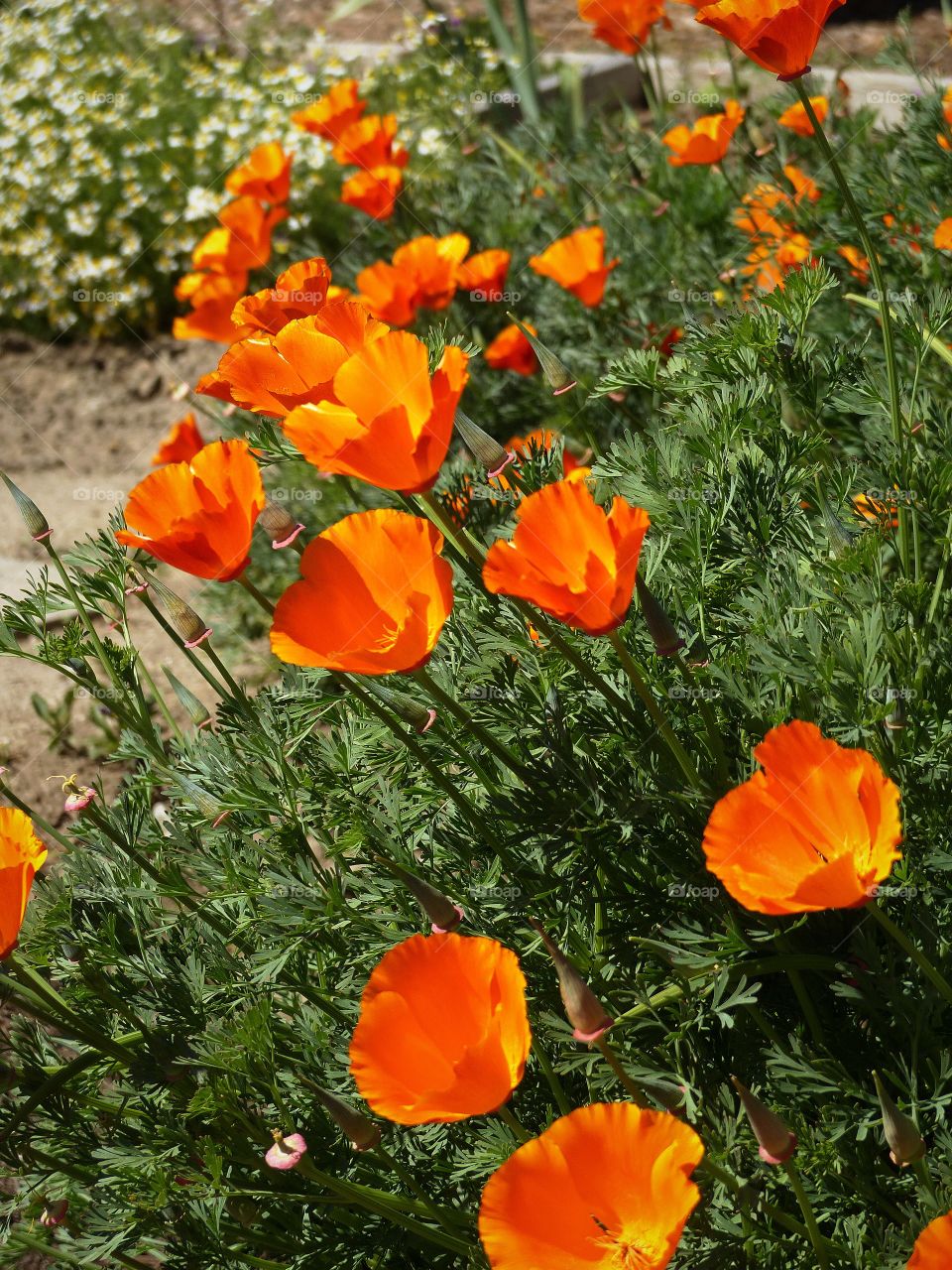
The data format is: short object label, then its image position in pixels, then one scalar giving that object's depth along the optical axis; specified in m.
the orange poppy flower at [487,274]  1.61
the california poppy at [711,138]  1.50
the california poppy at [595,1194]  0.91
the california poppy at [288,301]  1.08
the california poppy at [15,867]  0.99
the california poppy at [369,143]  1.79
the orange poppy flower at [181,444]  1.35
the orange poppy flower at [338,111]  1.82
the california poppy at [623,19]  1.63
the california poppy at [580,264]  1.48
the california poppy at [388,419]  0.99
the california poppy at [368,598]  0.98
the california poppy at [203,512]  1.04
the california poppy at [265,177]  1.76
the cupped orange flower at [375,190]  1.74
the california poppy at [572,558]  0.97
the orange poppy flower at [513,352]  1.61
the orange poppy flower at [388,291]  1.50
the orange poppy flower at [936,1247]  0.89
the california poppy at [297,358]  1.03
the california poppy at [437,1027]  0.92
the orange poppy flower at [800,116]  1.48
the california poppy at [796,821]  0.95
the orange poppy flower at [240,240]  1.67
